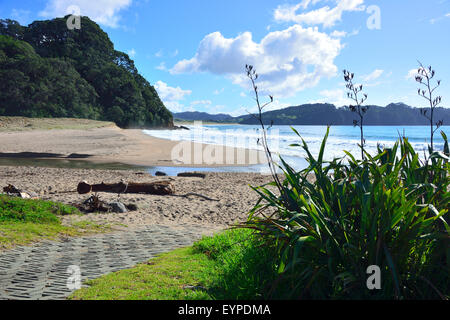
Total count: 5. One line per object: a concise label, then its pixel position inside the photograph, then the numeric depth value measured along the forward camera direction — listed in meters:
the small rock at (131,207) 8.20
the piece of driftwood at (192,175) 14.96
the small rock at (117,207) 7.82
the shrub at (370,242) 2.37
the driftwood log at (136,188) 10.16
